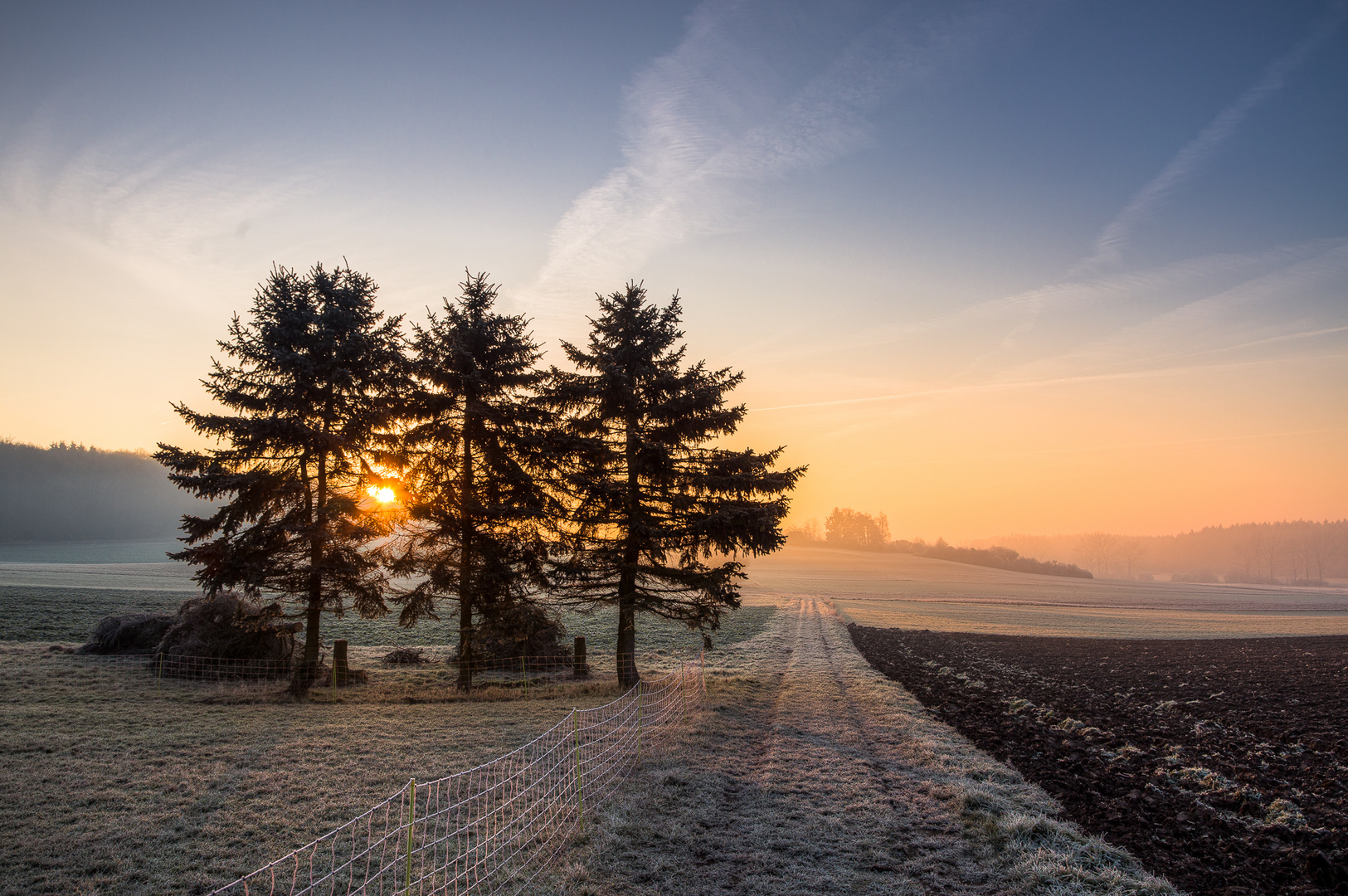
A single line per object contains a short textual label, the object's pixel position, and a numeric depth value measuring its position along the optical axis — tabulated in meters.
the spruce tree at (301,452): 16.56
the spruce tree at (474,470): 18.05
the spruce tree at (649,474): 17.47
